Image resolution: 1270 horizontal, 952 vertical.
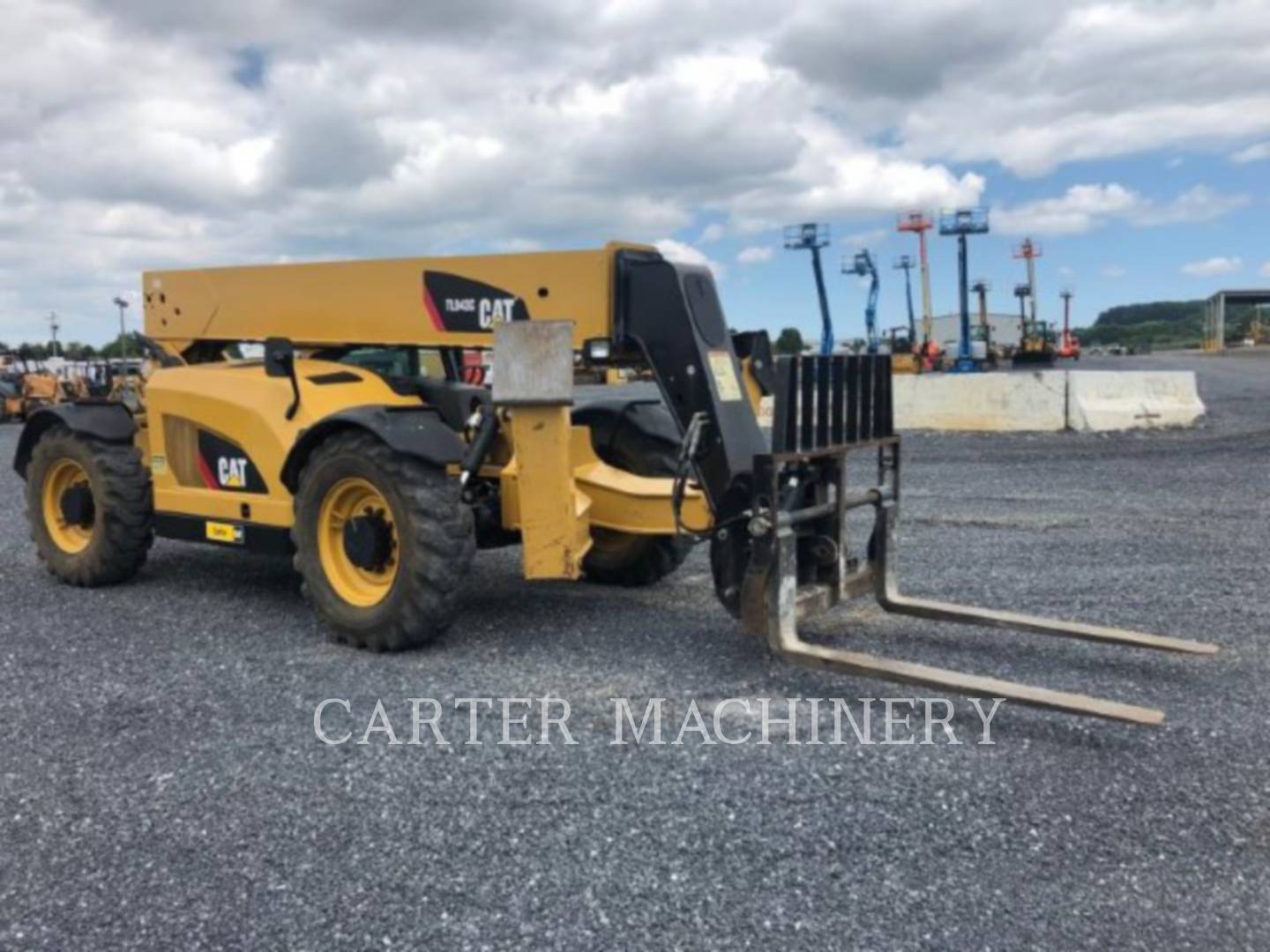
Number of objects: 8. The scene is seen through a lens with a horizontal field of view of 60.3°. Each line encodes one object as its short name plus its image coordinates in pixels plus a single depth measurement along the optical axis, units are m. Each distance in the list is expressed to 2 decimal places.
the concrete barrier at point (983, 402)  15.30
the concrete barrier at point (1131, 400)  15.20
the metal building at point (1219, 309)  80.56
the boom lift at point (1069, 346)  70.75
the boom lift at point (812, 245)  49.79
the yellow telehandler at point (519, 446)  5.18
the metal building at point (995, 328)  82.12
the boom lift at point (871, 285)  54.16
